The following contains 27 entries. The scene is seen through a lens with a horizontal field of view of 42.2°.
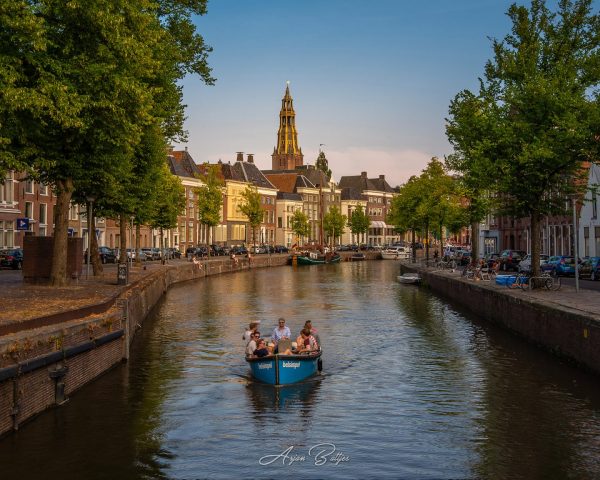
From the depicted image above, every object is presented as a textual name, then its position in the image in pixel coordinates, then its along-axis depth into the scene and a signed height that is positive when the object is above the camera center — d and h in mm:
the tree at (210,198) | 107775 +6759
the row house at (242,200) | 149750 +9304
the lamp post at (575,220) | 37303 +1157
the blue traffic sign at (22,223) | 70625 +2162
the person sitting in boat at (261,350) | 26875 -3606
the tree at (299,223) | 174125 +5026
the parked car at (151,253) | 97500 -884
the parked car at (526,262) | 63756 -1525
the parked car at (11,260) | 65938 -1130
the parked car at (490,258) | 72619 -1365
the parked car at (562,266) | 62406 -1772
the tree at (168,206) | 83438 +4485
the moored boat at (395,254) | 157625 -1812
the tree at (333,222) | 189875 +5739
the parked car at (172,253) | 102956 -950
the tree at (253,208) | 131000 +6334
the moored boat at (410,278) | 77438 -3361
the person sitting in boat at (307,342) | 28172 -3526
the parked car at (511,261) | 74031 -1567
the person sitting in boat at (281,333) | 28234 -3179
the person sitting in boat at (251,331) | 28469 -3156
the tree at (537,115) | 39906 +6977
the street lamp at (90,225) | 45125 +1335
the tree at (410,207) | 105812 +5513
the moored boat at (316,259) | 126875 -2236
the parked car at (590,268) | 56888 -1795
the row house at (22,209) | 78938 +4047
